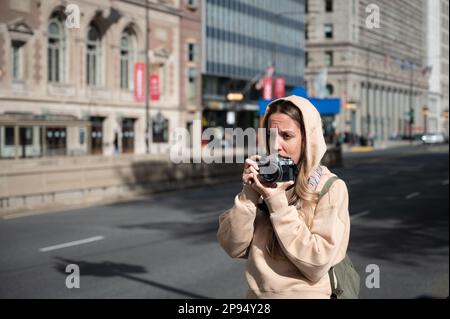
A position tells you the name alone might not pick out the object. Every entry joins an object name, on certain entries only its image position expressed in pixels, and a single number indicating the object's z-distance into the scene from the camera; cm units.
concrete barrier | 1689
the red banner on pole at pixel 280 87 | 3503
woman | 249
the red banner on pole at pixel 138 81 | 1240
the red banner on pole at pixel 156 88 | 2121
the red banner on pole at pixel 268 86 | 3706
